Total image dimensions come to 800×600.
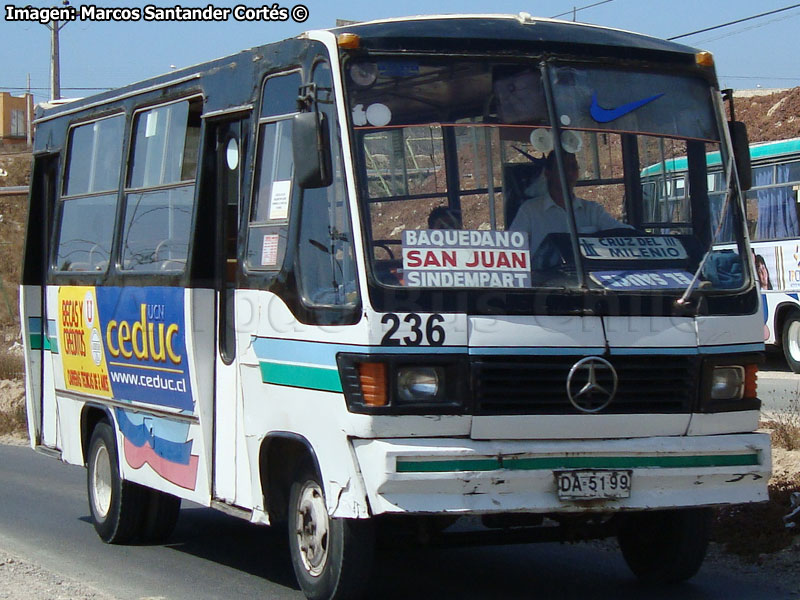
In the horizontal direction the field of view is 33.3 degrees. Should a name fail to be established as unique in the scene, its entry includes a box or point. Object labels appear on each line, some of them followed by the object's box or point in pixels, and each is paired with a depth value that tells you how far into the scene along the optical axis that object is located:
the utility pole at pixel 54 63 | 35.71
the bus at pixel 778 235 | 19.91
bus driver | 6.44
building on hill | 64.25
